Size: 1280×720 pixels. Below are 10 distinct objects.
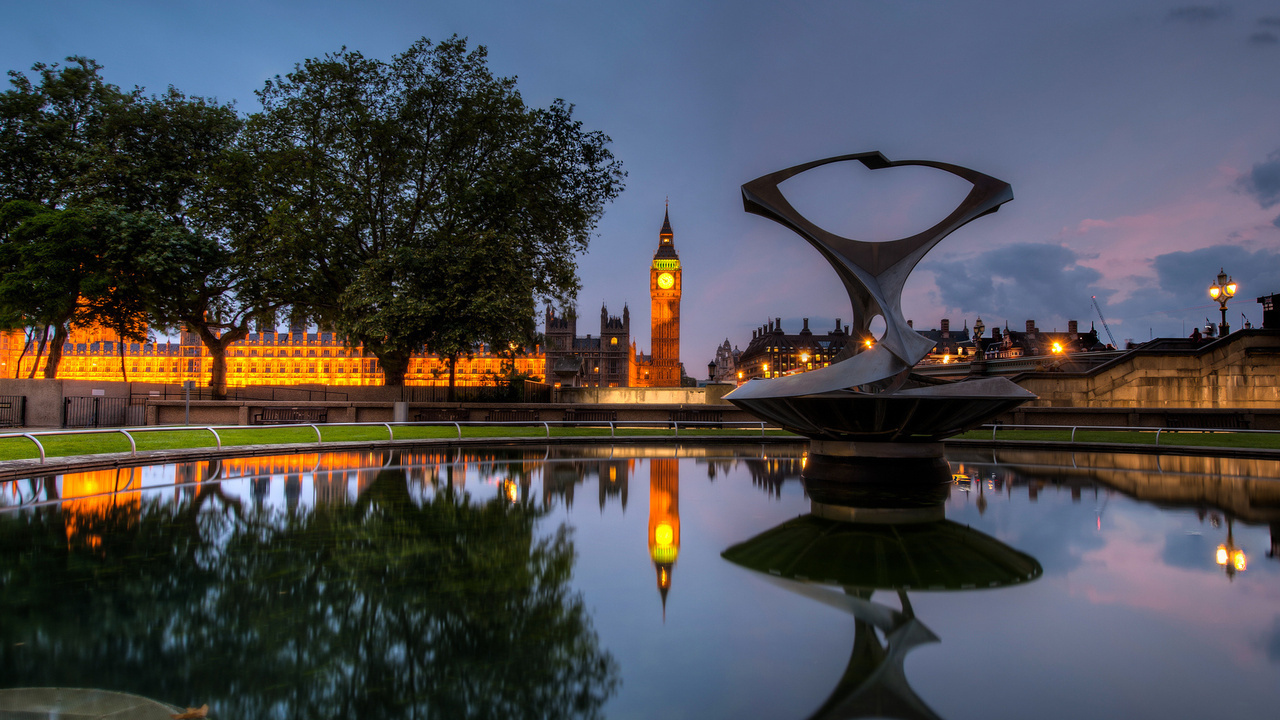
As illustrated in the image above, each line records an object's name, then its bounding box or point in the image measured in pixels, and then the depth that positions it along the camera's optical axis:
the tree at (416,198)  23.77
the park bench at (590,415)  27.69
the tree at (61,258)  24.25
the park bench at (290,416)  25.84
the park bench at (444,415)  26.78
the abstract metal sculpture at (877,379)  10.20
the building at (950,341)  87.44
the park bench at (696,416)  27.72
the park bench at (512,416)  26.92
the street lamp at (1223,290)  24.14
